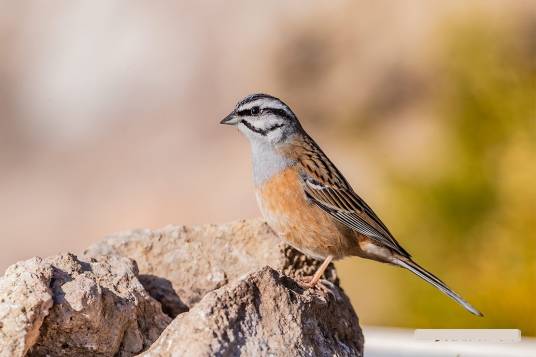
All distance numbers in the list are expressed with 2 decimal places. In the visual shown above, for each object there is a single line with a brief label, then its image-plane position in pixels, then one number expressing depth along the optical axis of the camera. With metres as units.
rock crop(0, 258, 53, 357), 6.33
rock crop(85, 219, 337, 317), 8.68
